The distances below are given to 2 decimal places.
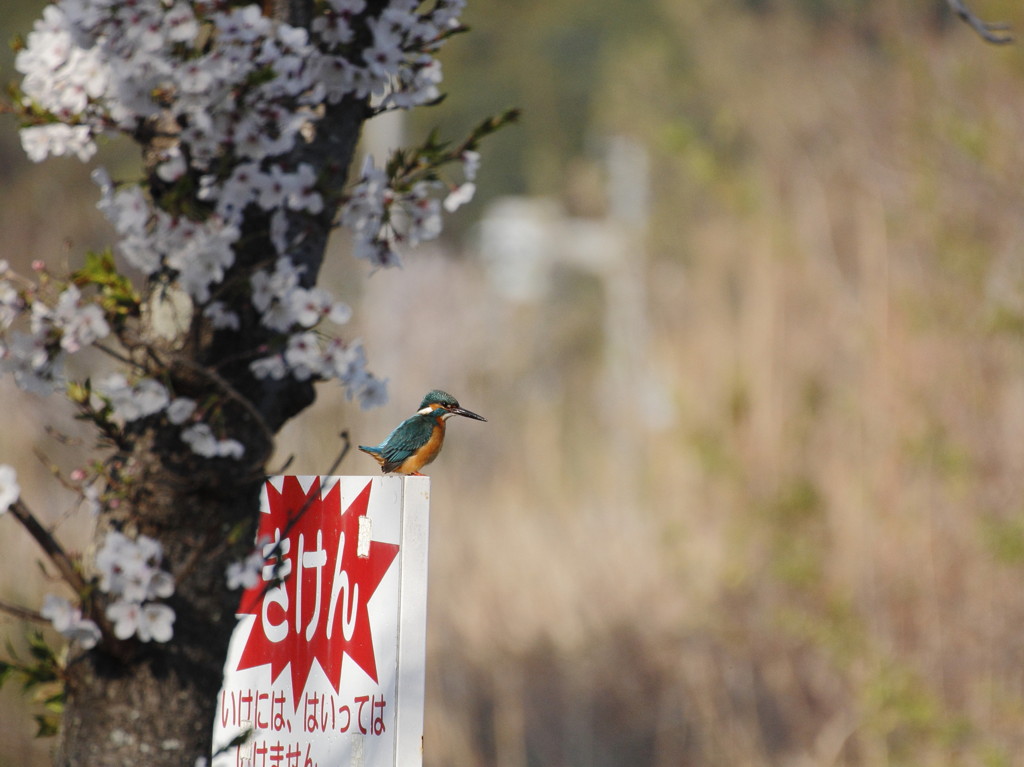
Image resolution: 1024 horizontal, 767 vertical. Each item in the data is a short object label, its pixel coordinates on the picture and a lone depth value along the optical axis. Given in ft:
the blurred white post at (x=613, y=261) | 155.04
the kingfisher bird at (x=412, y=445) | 55.31
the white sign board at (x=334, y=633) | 55.28
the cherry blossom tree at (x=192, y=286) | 54.68
